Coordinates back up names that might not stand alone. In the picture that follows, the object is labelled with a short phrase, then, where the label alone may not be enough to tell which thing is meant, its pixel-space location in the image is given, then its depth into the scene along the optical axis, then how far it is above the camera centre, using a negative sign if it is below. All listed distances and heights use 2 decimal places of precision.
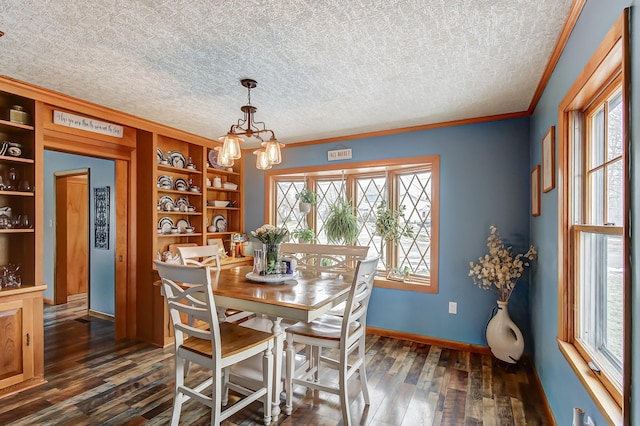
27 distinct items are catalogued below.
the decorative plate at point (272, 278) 2.35 -0.47
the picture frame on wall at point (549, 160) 2.02 +0.34
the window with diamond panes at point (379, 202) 3.59 +0.11
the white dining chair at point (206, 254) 2.54 -0.36
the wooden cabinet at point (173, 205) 3.37 +0.10
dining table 1.80 -0.50
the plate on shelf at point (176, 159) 3.77 +0.63
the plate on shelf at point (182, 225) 3.84 -0.14
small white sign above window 3.86 +0.70
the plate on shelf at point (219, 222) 4.41 -0.12
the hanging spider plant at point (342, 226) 3.78 -0.14
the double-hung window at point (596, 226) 1.21 -0.05
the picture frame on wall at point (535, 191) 2.53 +0.18
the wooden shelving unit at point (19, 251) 2.42 -0.30
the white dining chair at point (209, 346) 1.78 -0.78
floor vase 2.74 -1.05
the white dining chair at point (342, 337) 1.96 -0.79
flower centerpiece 2.42 -0.21
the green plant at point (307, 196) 4.08 +0.22
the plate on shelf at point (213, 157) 4.20 +0.72
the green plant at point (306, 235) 4.09 -0.27
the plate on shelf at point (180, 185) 3.78 +0.33
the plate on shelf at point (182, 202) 3.86 +0.13
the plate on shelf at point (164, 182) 3.62 +0.35
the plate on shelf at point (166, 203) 3.67 +0.12
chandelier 2.26 +0.45
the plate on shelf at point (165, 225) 3.67 -0.13
